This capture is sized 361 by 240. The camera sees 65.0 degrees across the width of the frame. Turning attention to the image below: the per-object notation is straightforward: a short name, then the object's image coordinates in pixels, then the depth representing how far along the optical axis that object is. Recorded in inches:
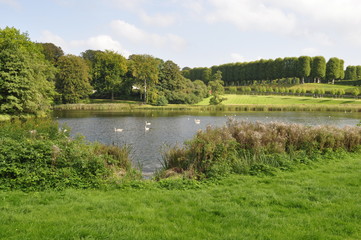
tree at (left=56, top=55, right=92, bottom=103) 2519.2
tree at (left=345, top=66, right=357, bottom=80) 3983.8
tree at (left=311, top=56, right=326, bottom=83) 3631.2
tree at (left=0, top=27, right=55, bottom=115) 1126.4
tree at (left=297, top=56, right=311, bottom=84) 3671.5
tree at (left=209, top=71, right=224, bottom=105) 2695.4
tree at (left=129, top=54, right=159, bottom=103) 2751.0
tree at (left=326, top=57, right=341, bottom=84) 3704.2
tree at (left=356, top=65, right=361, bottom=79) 3998.5
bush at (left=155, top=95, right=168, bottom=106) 2664.9
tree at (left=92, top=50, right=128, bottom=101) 2913.4
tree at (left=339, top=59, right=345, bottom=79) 3816.2
